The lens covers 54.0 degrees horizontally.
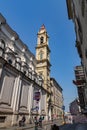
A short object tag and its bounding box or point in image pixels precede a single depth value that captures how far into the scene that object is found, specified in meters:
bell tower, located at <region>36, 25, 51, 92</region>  29.02
